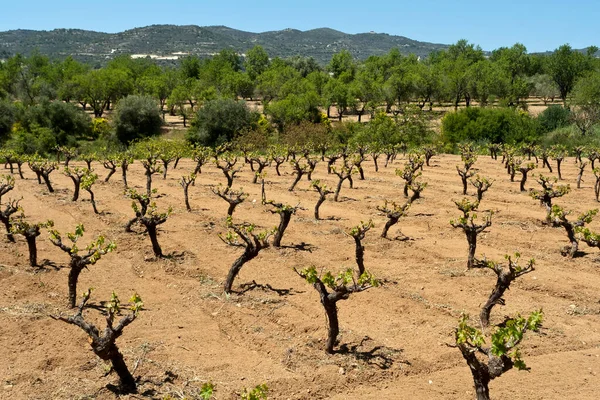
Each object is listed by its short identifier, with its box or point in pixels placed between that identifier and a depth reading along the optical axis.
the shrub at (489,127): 55.03
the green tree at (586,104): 58.71
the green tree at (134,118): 60.31
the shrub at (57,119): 58.25
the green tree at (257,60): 124.53
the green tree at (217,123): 58.25
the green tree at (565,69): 87.56
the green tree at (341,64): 119.94
